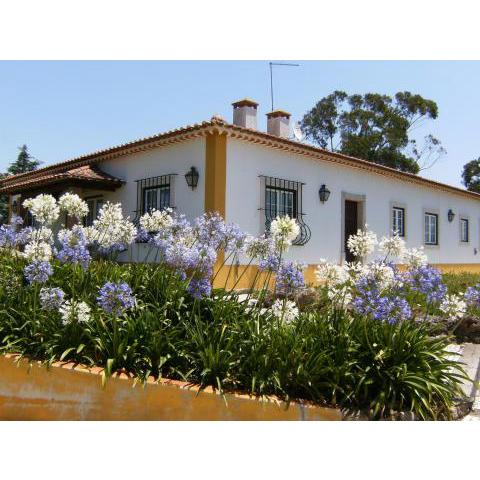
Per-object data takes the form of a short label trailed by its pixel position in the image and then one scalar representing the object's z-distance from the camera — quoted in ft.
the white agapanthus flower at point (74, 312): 12.68
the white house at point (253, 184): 33.04
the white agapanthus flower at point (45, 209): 17.10
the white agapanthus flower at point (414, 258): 13.34
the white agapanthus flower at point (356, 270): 12.78
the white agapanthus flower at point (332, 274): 12.96
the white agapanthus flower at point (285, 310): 13.33
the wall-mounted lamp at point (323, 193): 39.70
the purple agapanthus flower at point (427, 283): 13.12
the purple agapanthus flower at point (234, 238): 15.03
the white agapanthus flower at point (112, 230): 16.61
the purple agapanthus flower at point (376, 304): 12.30
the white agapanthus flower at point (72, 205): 18.11
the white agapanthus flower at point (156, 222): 16.46
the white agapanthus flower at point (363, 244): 13.53
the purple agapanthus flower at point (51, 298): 12.81
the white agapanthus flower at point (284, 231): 13.89
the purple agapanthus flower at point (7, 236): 18.19
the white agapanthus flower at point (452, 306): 12.98
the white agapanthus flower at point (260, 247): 14.49
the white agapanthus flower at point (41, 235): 17.19
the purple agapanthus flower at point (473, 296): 13.60
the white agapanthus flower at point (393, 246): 14.03
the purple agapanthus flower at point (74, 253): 14.11
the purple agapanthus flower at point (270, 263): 13.87
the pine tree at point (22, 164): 86.69
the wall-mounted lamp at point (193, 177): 33.27
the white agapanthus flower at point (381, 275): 12.49
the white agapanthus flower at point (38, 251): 13.84
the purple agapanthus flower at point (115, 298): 12.10
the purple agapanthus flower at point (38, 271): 13.48
